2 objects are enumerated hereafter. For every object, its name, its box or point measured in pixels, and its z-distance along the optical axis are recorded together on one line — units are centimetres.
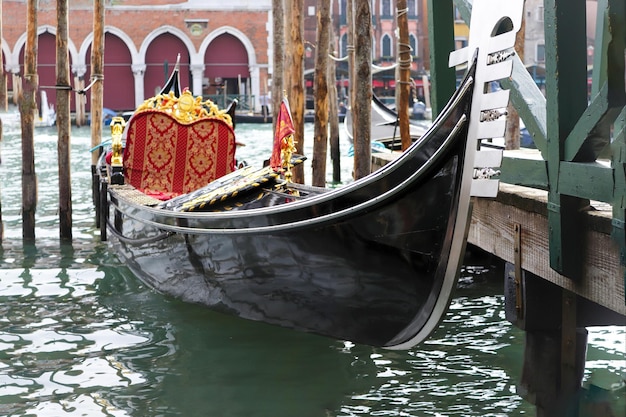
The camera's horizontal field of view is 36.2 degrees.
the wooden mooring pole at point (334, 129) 792
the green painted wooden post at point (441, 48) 272
